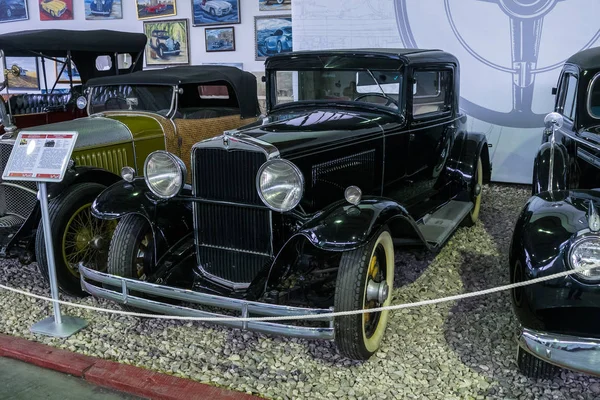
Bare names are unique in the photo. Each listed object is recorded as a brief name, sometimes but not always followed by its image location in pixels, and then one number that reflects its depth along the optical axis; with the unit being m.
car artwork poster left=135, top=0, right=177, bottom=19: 9.70
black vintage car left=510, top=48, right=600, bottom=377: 2.19
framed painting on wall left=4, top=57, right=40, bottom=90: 11.27
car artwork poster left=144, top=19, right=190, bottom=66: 9.73
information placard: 3.25
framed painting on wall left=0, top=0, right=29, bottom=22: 11.37
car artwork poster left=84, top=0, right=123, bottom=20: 10.27
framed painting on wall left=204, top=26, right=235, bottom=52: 9.26
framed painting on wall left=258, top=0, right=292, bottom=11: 8.72
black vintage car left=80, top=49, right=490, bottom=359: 2.77
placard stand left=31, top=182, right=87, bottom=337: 3.30
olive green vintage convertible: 3.79
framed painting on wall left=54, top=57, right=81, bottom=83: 10.78
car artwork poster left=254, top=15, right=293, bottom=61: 8.77
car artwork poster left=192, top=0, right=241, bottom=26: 9.10
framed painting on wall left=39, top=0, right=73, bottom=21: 10.80
